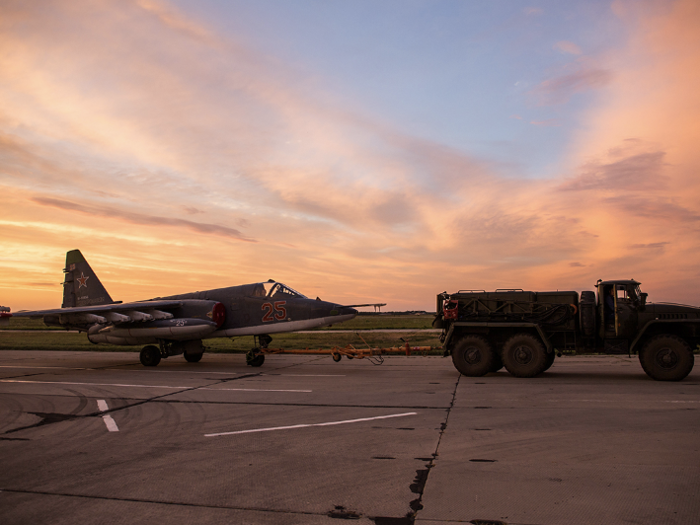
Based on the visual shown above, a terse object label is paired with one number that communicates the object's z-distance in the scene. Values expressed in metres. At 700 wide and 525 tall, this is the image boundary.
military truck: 12.43
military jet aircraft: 17.44
